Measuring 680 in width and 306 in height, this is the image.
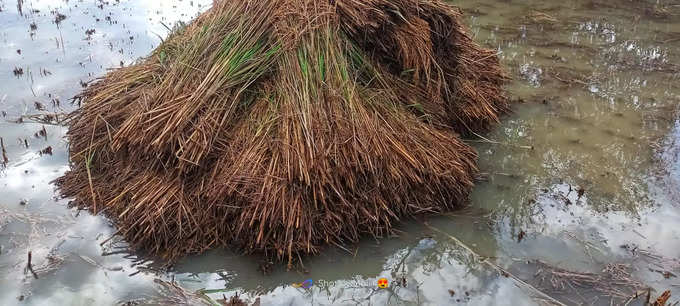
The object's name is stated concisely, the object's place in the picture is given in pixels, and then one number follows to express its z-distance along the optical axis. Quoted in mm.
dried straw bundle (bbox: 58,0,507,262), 3586
